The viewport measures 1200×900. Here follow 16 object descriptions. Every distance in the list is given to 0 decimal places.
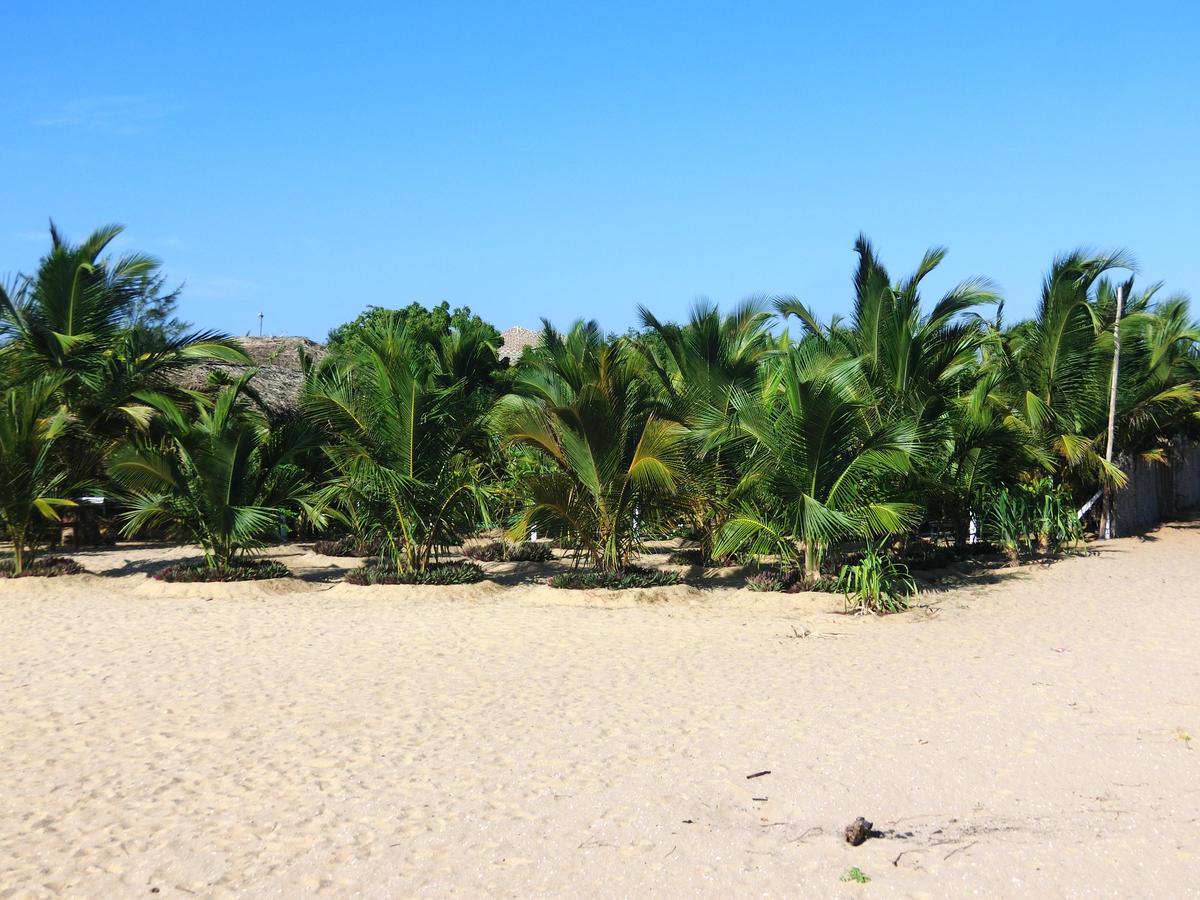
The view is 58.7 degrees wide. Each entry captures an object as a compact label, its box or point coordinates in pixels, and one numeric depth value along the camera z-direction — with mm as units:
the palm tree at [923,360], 12672
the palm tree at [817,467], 11133
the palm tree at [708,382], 12359
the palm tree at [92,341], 13219
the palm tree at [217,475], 12273
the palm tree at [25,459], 12656
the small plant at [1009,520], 14344
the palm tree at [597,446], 11680
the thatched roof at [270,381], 18344
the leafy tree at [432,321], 24906
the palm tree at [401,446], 12133
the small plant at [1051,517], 14734
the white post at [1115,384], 16062
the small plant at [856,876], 4602
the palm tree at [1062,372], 15484
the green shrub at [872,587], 10898
